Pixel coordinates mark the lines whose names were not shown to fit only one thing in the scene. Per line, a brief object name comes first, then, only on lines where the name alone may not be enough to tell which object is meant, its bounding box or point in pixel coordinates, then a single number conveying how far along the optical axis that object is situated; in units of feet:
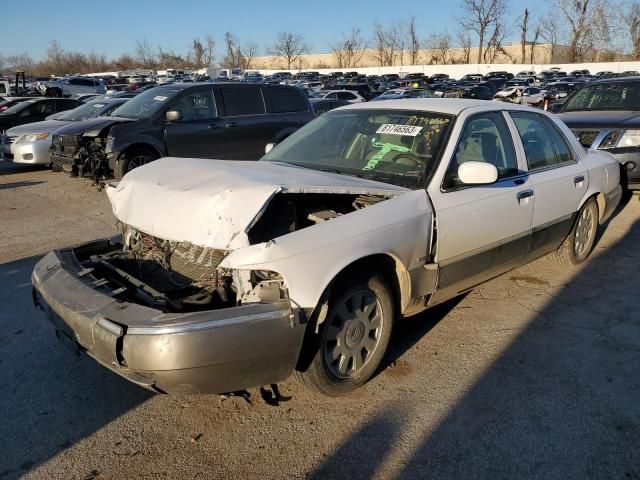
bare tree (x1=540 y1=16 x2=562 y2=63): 226.58
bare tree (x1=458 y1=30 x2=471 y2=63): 253.65
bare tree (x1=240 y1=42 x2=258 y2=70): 293.27
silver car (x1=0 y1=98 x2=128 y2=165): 36.60
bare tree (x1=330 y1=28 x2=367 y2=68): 279.69
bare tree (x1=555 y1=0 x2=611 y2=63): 208.64
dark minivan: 29.40
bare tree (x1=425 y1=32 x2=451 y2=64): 278.26
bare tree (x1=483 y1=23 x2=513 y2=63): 231.91
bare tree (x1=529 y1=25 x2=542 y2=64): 234.17
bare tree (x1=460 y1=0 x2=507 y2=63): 225.56
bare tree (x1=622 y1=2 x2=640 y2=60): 207.82
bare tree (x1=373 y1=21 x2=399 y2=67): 271.76
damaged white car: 8.55
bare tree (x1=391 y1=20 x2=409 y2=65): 269.44
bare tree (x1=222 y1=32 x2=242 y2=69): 291.38
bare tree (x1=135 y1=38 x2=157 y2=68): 305.12
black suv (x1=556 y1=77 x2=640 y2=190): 24.72
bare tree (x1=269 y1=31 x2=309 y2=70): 272.39
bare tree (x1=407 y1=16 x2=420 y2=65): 264.11
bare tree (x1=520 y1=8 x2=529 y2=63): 227.40
